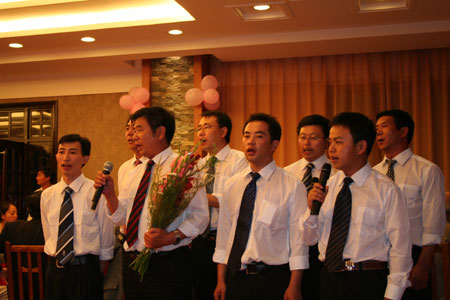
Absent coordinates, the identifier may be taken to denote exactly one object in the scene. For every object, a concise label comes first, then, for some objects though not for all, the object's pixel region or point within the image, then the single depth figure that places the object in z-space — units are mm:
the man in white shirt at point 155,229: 2689
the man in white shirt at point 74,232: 3254
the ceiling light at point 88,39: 6426
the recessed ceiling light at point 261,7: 5412
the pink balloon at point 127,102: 6914
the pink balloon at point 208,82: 6660
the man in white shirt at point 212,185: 3756
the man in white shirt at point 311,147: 3629
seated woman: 3764
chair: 3228
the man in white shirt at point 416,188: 3098
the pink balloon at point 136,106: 6820
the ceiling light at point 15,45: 6770
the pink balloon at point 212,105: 6762
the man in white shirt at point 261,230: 2699
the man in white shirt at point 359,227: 2445
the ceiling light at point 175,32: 6117
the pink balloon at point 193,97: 6570
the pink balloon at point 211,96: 6586
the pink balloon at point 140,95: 6852
